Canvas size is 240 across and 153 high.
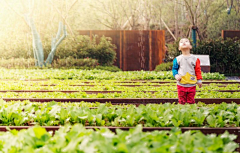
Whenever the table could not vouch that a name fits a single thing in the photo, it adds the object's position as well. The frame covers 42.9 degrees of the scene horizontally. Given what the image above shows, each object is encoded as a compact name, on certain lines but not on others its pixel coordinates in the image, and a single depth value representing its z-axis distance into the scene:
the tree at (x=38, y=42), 20.16
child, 6.29
